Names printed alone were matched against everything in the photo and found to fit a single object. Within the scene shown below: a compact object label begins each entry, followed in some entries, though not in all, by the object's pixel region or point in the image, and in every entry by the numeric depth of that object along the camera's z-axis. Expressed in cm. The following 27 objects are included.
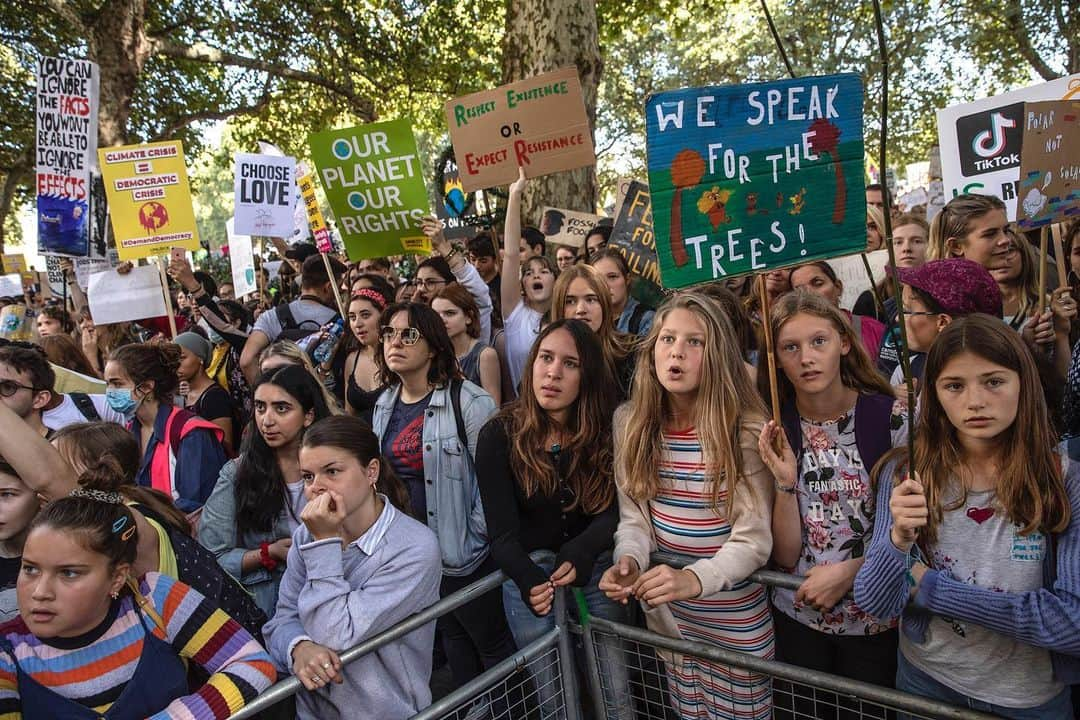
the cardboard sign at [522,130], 516
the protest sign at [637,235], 542
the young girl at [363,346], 420
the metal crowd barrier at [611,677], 188
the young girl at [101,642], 183
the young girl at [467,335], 401
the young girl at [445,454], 316
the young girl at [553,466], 273
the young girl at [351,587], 221
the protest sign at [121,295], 597
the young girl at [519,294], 452
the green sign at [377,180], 505
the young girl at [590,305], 381
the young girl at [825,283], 367
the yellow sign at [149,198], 598
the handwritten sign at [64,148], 621
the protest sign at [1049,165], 335
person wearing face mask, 343
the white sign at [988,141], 498
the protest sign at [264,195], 765
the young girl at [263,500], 297
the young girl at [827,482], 234
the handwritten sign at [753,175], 220
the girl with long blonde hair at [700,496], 229
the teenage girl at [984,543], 185
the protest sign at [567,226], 753
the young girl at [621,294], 446
